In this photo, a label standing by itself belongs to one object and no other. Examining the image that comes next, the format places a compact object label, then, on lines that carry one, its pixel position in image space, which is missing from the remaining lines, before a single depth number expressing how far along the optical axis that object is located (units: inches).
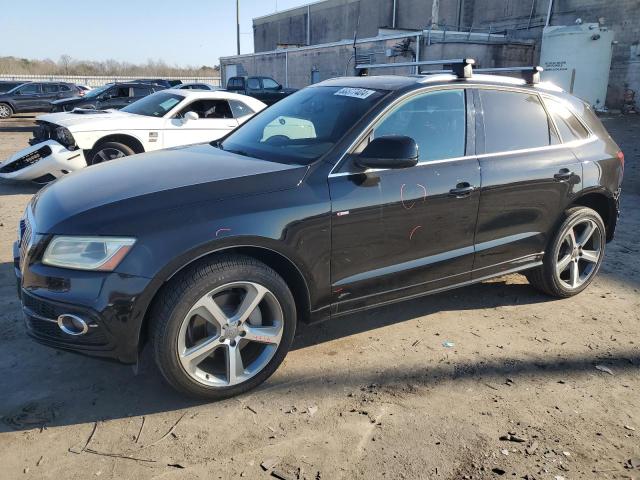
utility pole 1747.0
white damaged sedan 297.4
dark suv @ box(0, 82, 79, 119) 826.2
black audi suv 103.0
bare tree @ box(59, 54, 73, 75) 2719.0
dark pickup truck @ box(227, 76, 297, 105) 794.2
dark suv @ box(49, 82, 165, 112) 631.8
